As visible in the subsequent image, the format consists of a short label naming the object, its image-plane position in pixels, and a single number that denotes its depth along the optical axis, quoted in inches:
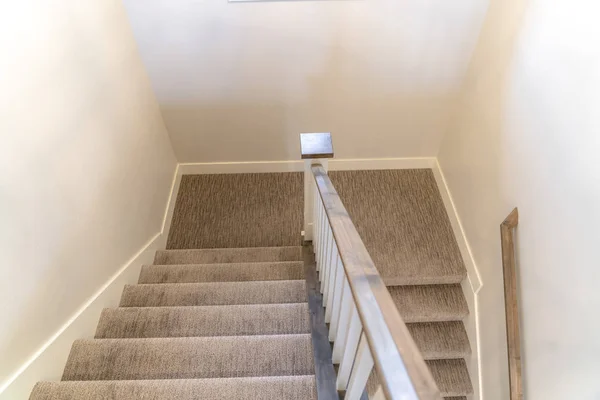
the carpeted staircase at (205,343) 52.5
